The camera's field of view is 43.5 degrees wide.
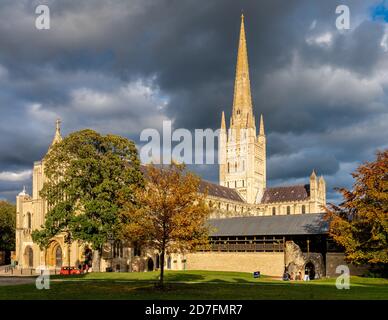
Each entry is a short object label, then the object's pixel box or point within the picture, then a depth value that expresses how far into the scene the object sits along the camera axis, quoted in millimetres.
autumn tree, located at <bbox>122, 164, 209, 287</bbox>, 28734
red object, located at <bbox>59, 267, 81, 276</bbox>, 48769
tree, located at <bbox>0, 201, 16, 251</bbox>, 85562
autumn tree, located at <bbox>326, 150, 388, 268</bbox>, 39594
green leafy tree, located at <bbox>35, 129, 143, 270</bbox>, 44781
